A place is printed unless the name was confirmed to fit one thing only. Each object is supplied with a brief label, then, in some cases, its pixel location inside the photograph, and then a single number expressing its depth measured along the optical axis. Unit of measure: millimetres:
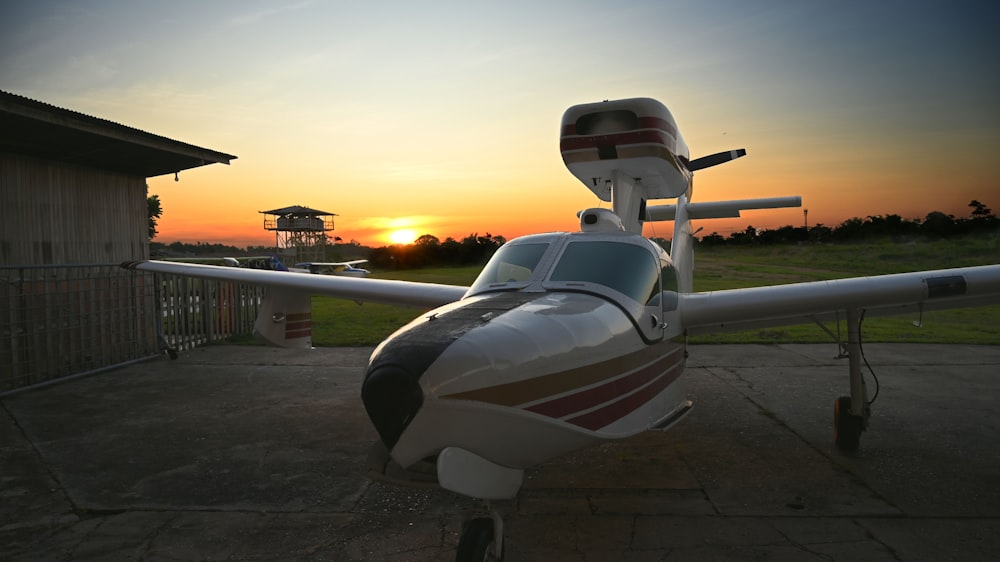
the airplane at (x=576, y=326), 3152
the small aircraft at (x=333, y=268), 35438
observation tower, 59719
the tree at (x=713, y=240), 66812
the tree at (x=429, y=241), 60684
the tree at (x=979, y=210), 59291
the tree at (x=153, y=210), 70062
